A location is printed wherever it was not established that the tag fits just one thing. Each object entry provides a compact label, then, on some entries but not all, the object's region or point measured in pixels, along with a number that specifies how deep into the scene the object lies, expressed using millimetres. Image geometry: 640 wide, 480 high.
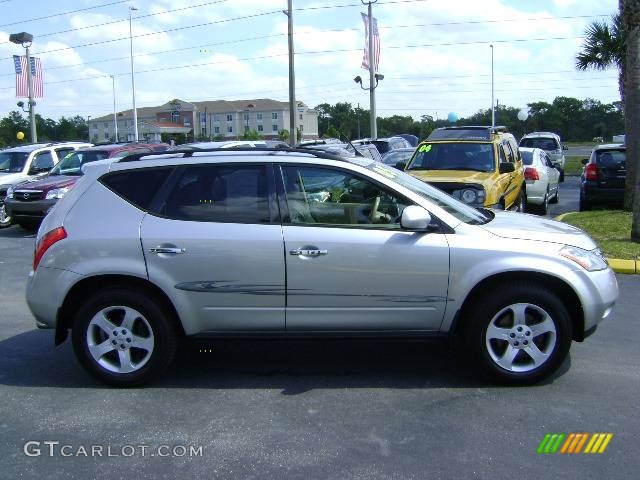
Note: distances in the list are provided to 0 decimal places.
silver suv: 4801
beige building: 123438
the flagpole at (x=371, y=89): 28088
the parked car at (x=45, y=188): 13648
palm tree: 22547
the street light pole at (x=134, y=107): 48288
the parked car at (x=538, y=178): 14742
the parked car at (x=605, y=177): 14172
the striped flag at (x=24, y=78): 28938
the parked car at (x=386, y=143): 28297
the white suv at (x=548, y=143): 24316
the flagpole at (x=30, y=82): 29078
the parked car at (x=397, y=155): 19875
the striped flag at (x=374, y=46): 28047
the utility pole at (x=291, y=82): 29234
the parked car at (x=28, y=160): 15484
